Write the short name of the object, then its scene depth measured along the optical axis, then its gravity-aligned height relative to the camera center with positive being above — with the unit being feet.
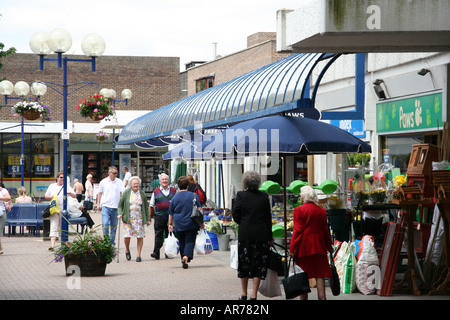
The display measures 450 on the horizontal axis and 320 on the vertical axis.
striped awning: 63.62 +6.61
